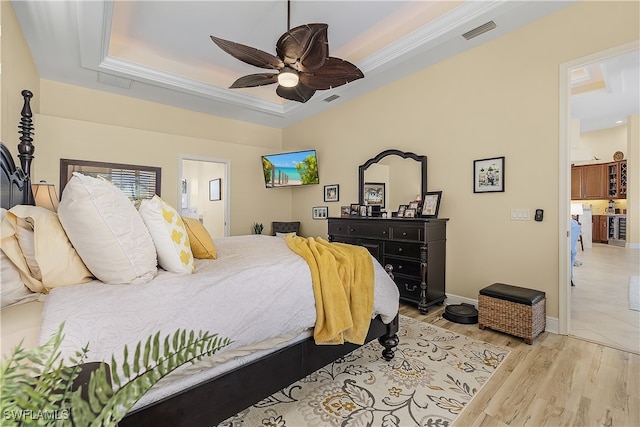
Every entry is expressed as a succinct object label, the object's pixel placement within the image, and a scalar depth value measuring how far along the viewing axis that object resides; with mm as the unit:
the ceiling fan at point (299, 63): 2404
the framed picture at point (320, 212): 5348
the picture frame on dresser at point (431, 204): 3613
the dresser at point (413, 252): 3334
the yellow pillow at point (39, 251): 1225
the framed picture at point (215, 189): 6180
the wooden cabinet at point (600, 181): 7895
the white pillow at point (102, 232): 1271
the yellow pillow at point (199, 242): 1915
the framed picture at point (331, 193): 5089
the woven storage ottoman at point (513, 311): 2555
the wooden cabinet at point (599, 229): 8156
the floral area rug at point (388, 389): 1661
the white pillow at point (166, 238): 1538
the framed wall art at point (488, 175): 3170
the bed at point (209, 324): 1086
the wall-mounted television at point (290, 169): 5379
